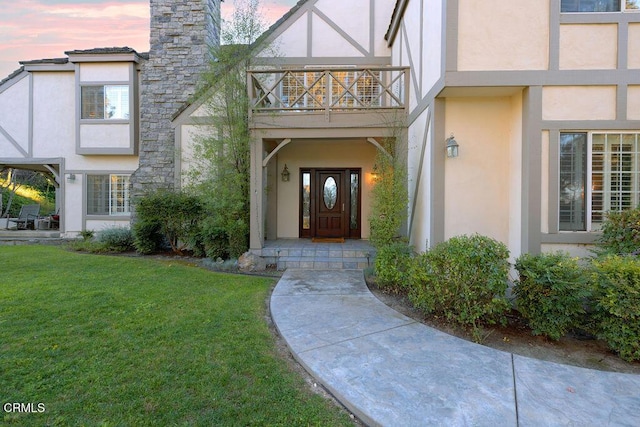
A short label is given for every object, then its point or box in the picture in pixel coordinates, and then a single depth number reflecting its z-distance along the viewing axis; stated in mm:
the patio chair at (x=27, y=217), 13938
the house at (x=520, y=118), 4602
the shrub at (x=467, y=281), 3748
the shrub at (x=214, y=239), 7832
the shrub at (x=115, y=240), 9312
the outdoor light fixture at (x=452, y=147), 5027
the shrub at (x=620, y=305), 3107
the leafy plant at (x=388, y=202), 6348
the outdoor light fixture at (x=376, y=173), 6716
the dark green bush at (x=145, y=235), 8883
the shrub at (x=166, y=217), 8719
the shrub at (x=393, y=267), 5359
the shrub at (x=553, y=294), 3436
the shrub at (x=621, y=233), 4026
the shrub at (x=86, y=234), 10570
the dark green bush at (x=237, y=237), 7703
